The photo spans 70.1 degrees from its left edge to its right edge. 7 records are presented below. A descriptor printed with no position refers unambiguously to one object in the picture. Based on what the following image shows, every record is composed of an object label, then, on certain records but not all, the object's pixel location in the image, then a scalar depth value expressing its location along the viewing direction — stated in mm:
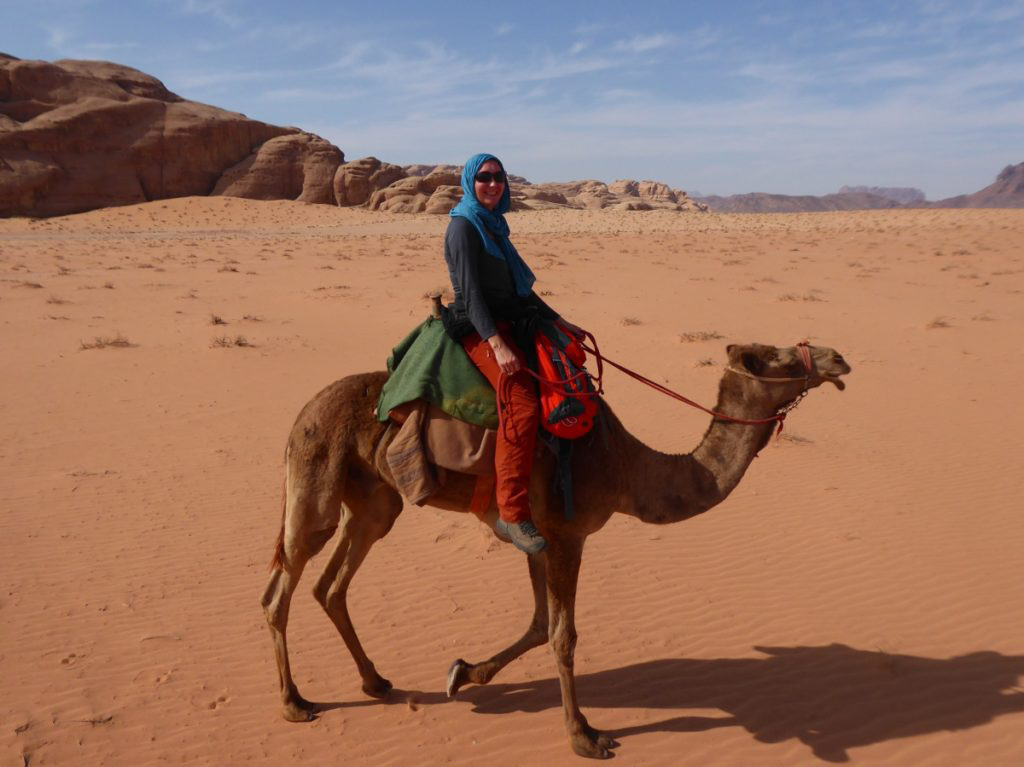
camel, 4391
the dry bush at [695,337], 16547
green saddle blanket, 4312
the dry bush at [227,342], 15359
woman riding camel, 4145
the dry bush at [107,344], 15049
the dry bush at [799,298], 21500
